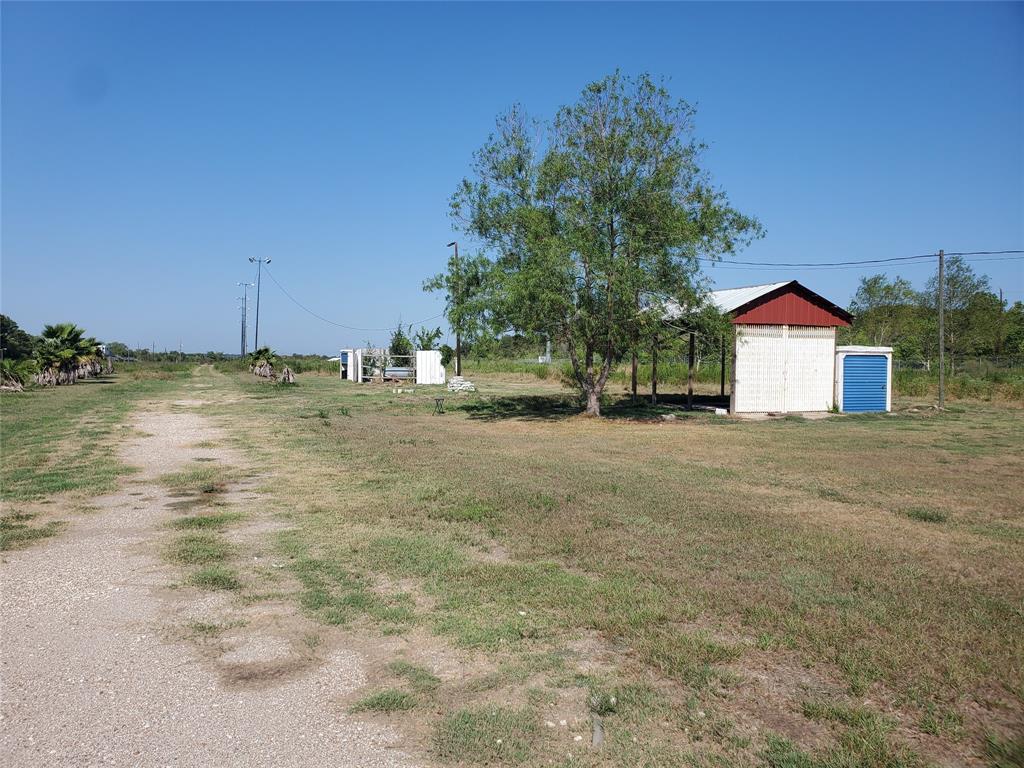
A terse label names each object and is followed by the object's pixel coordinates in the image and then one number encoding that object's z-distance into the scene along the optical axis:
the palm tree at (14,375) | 32.53
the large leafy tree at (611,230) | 20.95
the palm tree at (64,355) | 39.44
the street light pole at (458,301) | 22.48
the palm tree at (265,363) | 54.34
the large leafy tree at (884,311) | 54.81
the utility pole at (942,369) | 26.61
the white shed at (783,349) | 24.91
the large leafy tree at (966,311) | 48.59
